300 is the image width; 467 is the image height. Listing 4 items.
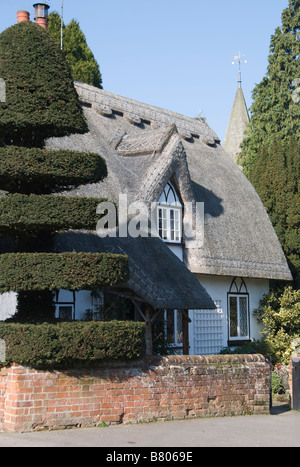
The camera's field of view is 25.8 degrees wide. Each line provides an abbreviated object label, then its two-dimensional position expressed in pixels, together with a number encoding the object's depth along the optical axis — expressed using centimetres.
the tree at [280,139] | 2458
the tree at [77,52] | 3244
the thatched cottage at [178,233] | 1535
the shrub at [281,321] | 2106
